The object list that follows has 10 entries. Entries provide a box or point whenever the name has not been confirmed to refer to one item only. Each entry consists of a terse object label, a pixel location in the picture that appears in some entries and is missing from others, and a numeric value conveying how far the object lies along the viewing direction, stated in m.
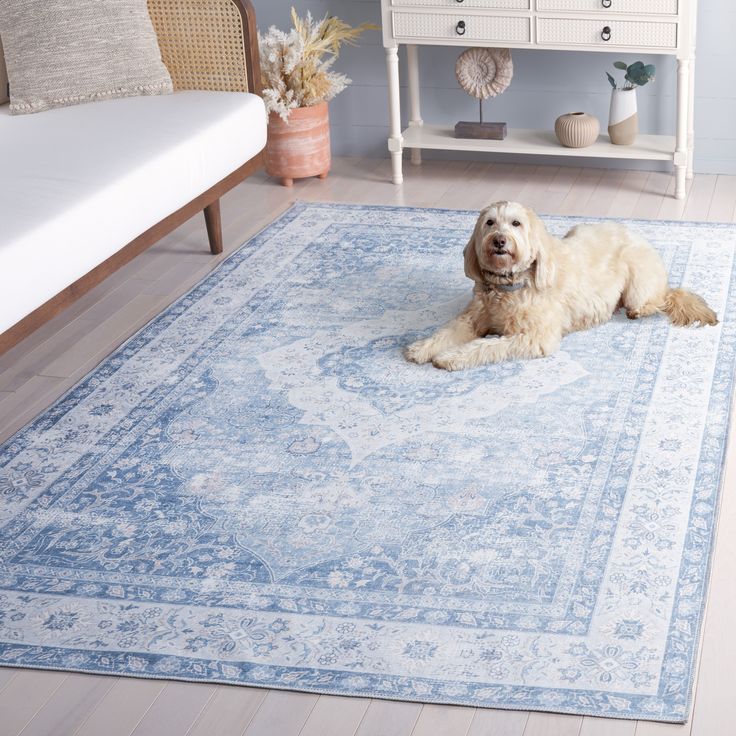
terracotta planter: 4.32
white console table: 3.81
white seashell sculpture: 4.19
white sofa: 2.67
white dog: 2.84
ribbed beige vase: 4.09
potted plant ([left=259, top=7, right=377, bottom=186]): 4.21
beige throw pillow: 3.56
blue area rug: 2.00
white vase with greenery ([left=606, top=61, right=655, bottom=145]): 4.09
